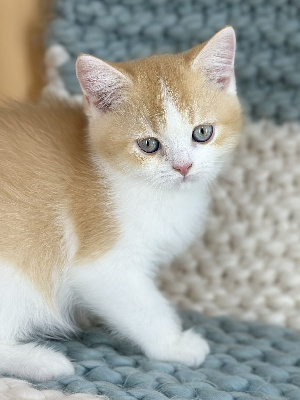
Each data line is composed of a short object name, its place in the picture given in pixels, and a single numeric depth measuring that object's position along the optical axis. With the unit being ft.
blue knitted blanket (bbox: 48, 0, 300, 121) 1.66
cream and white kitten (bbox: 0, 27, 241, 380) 1.32
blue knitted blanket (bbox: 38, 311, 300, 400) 1.21
